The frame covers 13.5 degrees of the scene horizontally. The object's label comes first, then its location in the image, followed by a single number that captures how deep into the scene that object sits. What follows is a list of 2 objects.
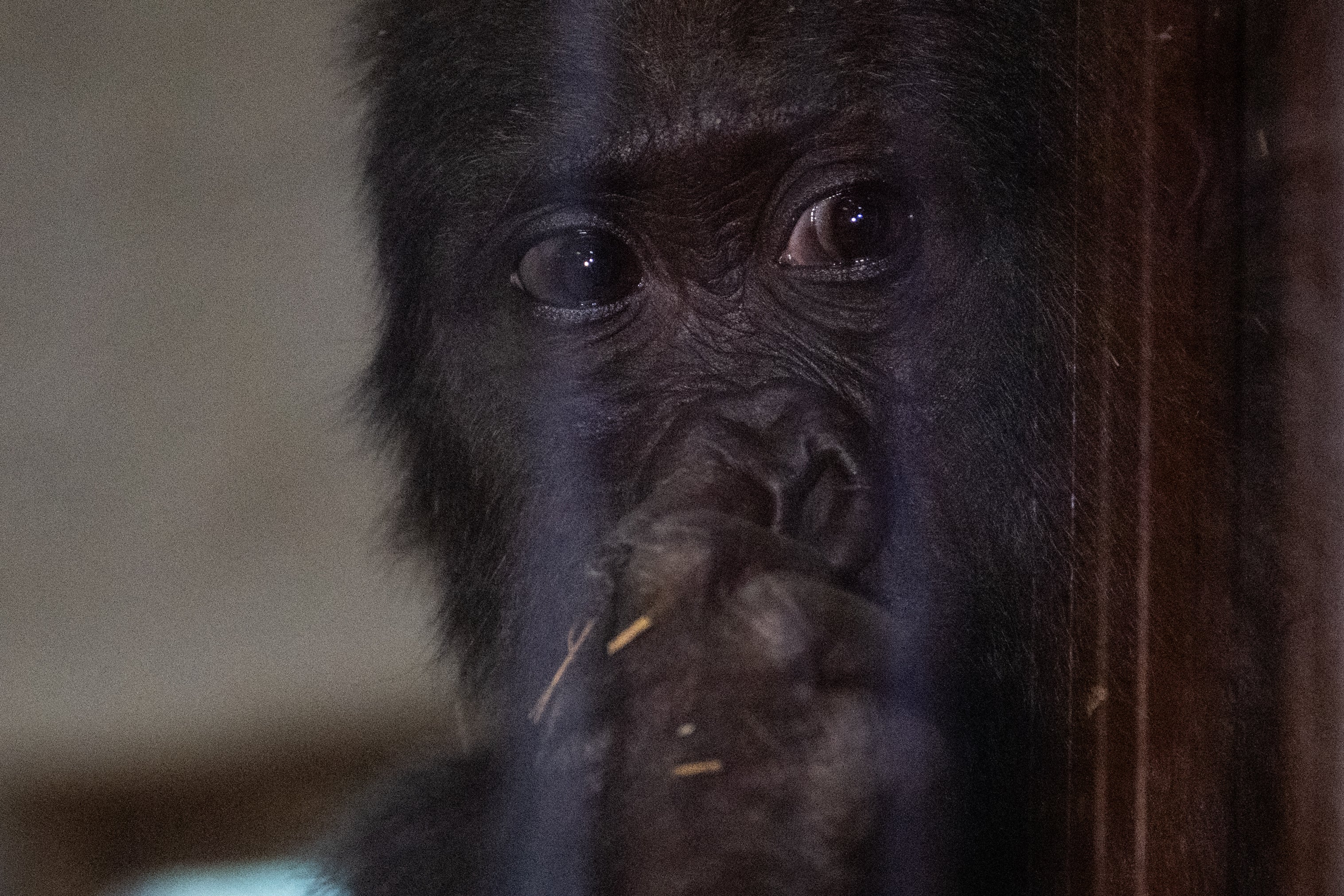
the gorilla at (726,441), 0.91
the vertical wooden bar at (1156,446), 0.93
